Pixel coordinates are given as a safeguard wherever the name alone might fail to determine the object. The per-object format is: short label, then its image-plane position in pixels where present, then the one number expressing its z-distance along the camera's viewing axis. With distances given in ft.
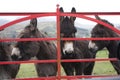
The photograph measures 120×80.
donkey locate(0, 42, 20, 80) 17.06
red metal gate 12.98
